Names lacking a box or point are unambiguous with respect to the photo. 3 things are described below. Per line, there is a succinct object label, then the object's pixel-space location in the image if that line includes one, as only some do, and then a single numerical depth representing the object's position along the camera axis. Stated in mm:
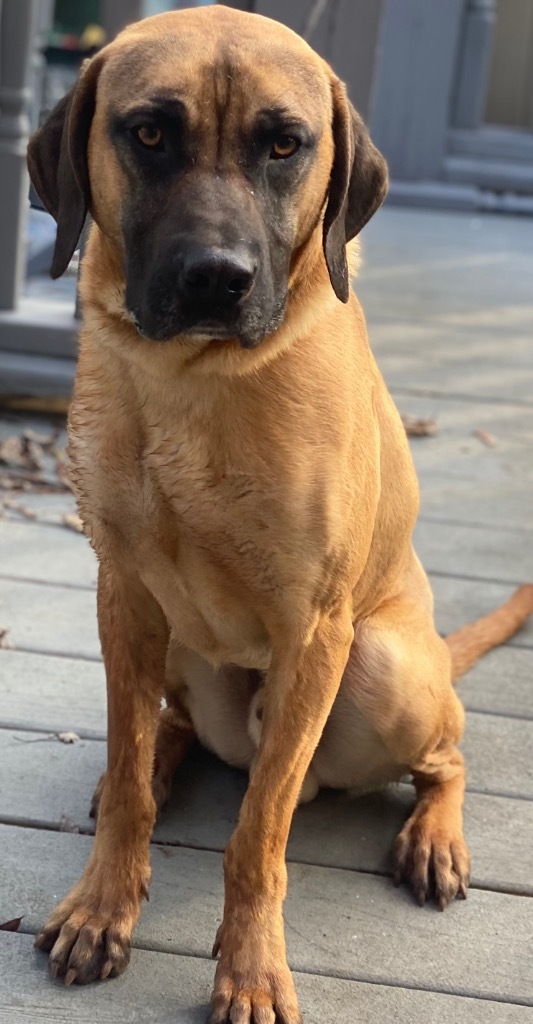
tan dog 1803
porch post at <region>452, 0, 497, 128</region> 9641
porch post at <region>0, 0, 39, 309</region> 4230
